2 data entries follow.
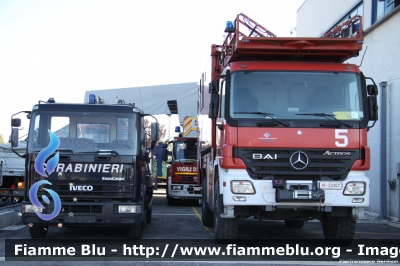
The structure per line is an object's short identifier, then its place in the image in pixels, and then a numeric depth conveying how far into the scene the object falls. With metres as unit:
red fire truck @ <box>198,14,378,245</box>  8.33
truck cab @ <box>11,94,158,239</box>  9.16
